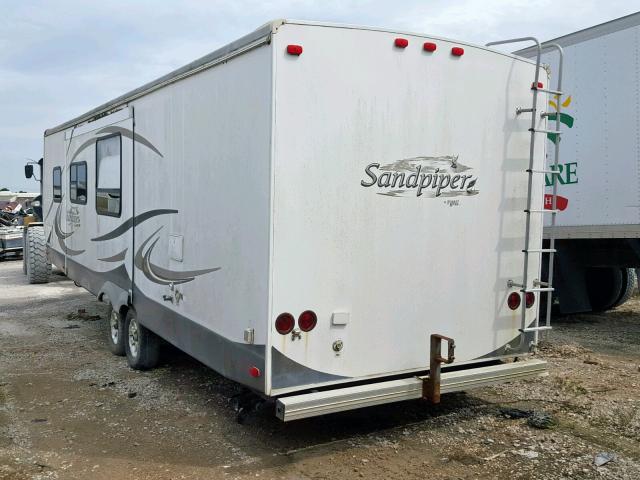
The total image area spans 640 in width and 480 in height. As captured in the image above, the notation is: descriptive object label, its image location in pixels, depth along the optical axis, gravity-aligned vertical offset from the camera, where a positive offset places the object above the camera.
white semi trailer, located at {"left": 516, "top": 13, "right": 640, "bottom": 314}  7.67 +0.78
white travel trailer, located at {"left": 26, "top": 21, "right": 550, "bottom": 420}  4.07 -0.06
